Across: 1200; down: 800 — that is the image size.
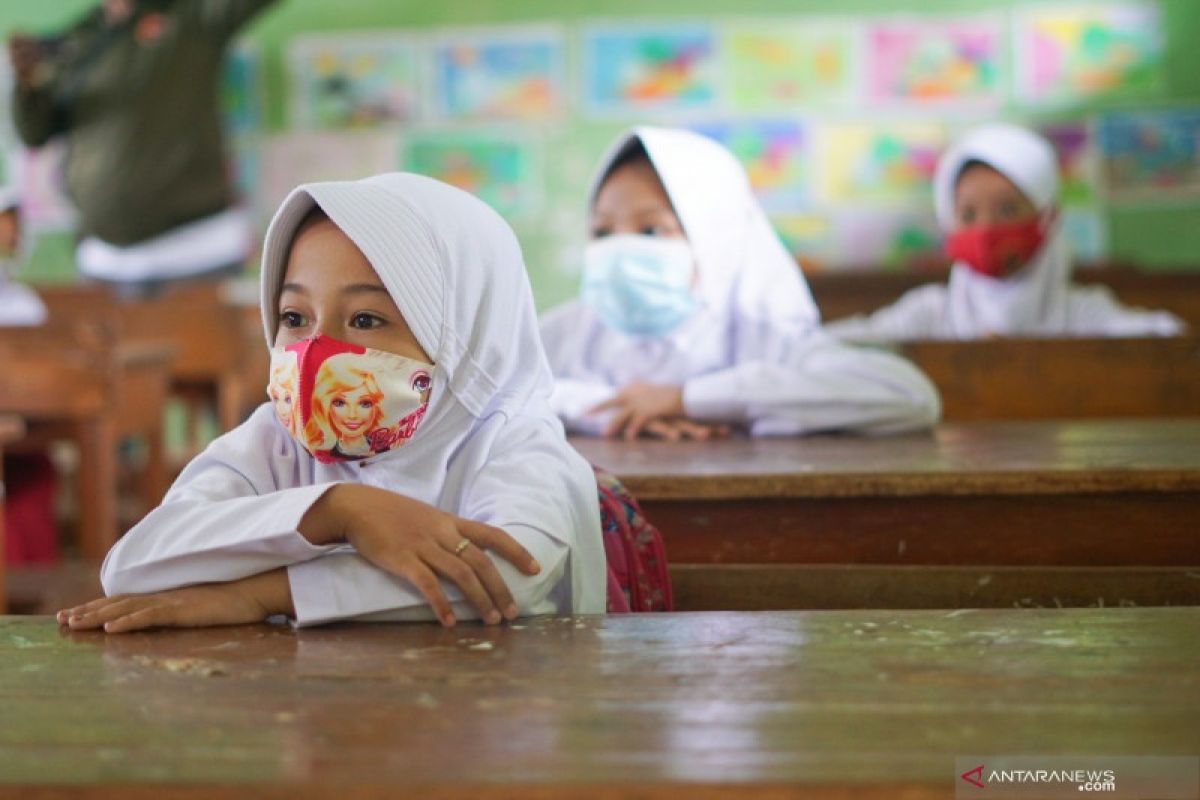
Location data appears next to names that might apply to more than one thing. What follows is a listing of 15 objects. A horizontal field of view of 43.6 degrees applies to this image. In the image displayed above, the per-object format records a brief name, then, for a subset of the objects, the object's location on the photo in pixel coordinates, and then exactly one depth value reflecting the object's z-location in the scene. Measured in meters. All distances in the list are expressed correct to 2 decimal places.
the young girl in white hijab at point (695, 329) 2.72
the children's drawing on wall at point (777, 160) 6.92
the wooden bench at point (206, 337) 6.01
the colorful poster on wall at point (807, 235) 6.91
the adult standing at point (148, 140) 7.01
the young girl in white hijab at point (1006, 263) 4.38
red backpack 1.74
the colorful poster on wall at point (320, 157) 7.24
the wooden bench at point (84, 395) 4.62
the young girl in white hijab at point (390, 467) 1.37
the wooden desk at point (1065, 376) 3.39
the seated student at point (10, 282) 6.12
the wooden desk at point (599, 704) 0.88
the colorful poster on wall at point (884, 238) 6.86
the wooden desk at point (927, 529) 2.01
